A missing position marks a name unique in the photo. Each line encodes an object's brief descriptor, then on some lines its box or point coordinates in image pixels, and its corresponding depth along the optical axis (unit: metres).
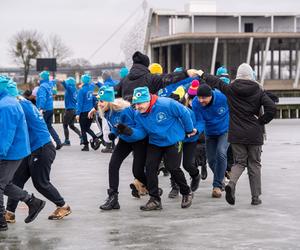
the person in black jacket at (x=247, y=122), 9.40
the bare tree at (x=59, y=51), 98.62
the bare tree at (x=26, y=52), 86.81
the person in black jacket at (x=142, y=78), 10.78
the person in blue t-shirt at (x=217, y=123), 10.17
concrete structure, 70.12
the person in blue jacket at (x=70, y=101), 19.62
